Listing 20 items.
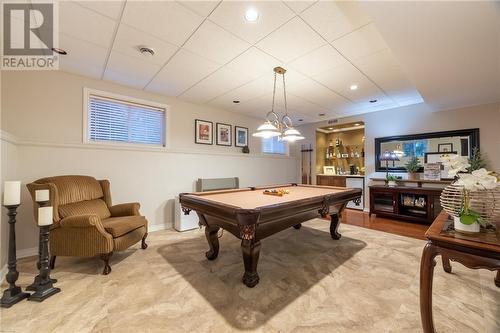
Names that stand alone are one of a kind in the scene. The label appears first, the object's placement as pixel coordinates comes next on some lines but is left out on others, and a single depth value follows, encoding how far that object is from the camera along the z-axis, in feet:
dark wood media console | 13.25
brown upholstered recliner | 7.18
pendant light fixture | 8.54
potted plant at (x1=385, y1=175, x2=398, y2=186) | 15.27
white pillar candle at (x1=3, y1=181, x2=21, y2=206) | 5.86
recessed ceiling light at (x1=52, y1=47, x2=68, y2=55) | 8.06
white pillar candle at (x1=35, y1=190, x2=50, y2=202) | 6.38
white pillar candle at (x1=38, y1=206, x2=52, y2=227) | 6.32
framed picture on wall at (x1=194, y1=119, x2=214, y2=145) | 14.58
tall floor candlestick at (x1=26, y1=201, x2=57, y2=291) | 6.04
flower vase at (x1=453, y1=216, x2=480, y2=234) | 4.05
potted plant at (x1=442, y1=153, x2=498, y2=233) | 3.90
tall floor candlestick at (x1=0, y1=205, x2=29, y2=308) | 5.56
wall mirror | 13.26
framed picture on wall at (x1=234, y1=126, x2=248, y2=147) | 16.96
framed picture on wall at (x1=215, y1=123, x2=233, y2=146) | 15.81
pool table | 5.95
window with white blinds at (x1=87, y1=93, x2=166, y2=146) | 10.95
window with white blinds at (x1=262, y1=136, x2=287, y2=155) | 19.82
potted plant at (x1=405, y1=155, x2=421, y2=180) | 14.82
